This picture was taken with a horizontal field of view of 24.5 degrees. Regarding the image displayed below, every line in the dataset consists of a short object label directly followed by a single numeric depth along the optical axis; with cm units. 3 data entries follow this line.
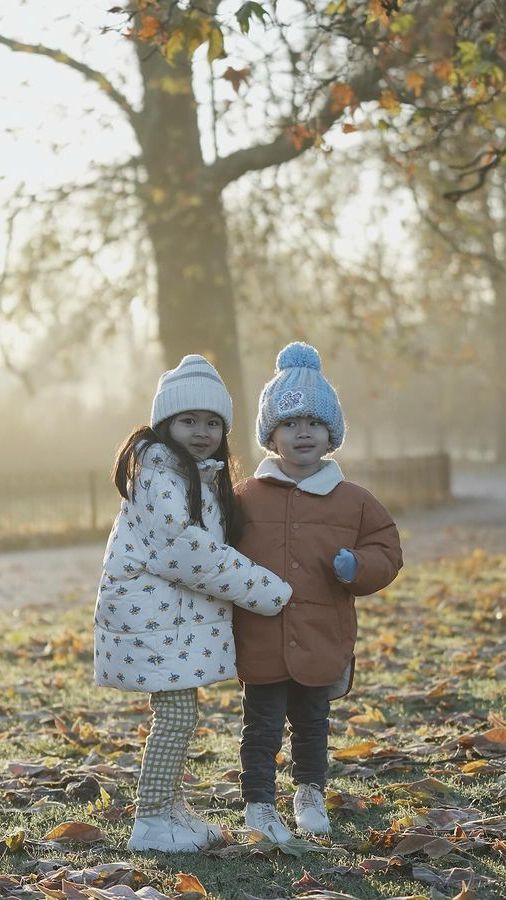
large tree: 1129
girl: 385
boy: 405
